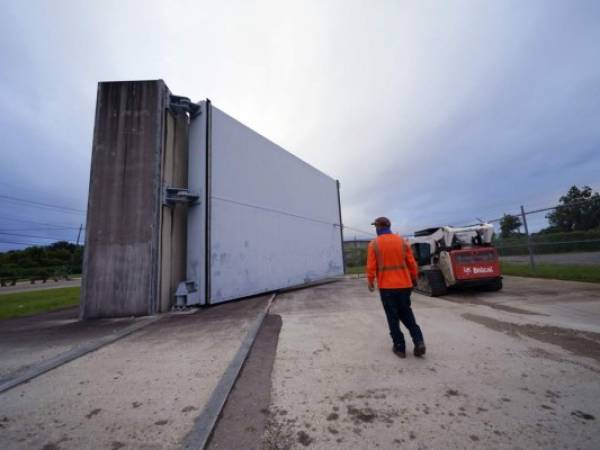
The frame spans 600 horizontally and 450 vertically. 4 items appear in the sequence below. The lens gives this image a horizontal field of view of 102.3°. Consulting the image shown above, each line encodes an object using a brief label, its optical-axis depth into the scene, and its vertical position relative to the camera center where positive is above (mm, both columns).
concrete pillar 5992 +1651
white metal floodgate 7102 +1796
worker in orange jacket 2840 -256
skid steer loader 6457 -161
